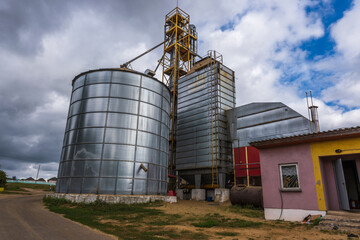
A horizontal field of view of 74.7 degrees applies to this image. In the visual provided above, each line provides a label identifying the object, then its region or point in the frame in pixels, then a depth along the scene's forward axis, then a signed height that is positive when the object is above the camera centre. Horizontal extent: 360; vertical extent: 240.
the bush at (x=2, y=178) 38.67 +1.01
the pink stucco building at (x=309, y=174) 10.82 +0.83
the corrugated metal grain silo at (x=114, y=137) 19.14 +4.21
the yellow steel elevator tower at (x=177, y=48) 36.19 +21.75
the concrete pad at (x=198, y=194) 27.11 -0.58
